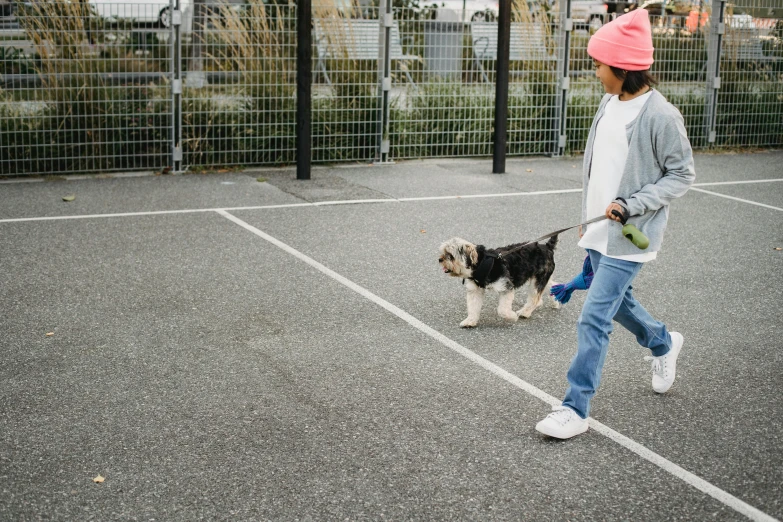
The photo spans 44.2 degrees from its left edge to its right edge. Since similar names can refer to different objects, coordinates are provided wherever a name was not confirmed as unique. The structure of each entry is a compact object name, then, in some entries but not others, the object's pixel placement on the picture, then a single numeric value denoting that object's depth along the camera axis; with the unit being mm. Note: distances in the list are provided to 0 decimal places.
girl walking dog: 4379
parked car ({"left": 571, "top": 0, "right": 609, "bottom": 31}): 14188
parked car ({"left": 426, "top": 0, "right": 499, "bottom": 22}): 13156
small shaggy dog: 6039
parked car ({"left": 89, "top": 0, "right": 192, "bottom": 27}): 11406
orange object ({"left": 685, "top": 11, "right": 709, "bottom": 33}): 14438
